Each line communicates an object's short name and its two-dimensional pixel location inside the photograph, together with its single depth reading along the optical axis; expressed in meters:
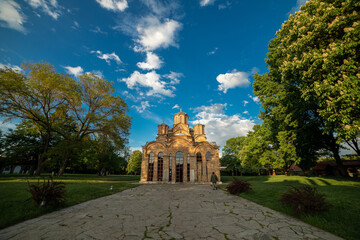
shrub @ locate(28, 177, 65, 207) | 5.52
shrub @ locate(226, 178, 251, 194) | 10.08
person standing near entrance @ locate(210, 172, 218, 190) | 13.84
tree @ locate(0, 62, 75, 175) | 16.94
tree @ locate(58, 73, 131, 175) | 22.19
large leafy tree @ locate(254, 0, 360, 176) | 7.64
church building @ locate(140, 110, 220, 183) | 22.28
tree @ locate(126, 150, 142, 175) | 49.94
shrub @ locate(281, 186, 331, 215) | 5.02
